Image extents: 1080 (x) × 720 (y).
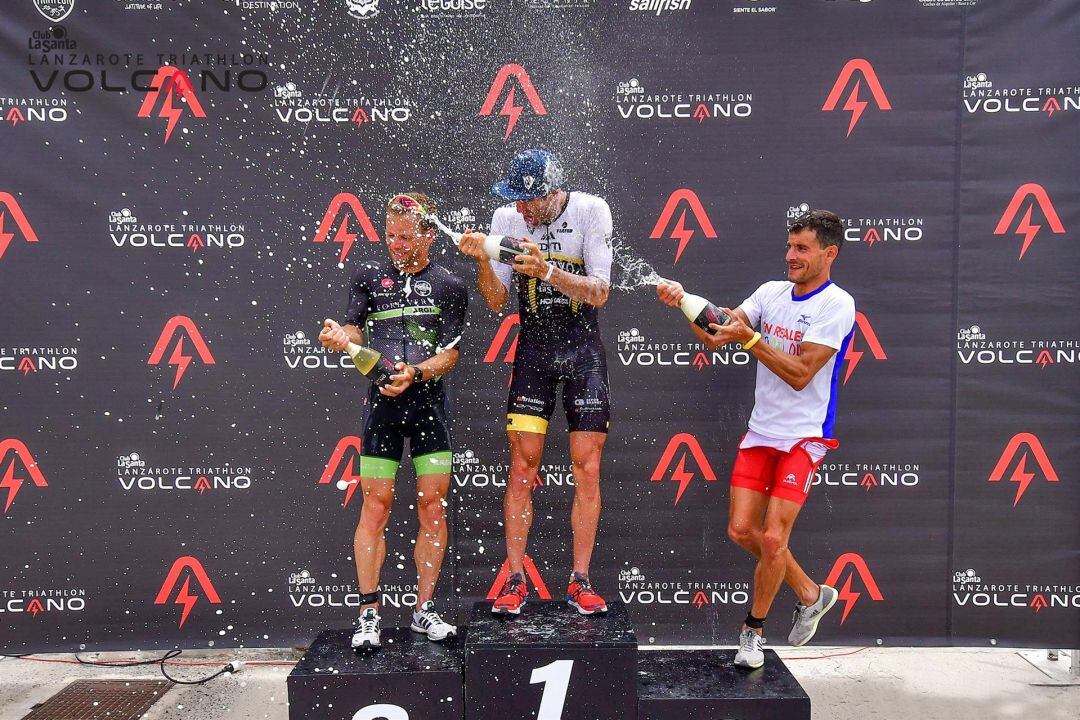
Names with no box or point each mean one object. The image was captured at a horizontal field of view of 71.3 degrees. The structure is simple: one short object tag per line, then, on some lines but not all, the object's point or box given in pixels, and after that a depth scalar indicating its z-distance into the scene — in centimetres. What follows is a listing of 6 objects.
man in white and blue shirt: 316
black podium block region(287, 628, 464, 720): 286
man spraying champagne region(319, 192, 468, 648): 323
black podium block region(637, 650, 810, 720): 284
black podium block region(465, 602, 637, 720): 286
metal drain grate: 354
